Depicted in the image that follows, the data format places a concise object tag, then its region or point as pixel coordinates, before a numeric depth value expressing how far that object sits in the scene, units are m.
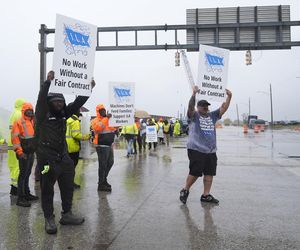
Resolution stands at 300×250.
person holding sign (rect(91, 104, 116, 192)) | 7.59
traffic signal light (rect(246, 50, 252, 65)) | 16.03
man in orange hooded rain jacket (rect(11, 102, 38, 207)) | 6.35
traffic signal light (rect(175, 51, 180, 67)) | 17.44
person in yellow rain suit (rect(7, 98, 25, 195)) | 6.79
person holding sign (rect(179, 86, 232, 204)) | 6.35
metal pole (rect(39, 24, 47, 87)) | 11.34
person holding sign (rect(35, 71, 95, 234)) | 4.80
